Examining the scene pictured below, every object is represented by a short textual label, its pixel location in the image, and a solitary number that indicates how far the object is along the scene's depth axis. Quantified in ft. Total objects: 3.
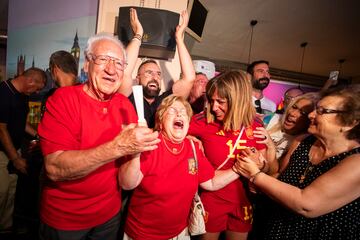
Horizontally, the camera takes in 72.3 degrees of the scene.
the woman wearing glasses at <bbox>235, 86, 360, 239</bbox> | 3.85
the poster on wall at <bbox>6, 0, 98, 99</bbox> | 10.63
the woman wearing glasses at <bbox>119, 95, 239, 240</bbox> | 4.58
